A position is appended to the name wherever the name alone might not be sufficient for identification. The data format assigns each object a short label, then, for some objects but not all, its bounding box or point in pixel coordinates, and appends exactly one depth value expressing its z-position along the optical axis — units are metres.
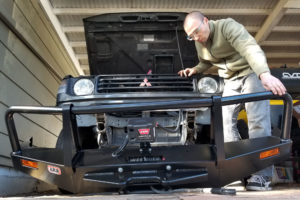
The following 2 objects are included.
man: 2.60
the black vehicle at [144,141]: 2.26
